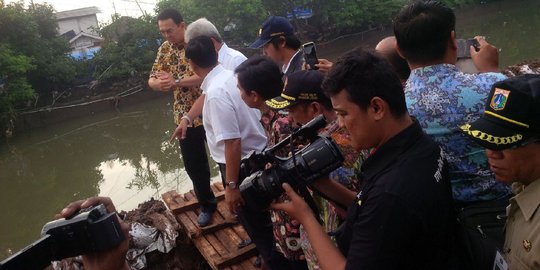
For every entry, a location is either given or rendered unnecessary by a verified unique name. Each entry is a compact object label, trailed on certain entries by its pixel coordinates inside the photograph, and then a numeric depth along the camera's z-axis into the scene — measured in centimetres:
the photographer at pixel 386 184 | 102
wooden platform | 309
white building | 2280
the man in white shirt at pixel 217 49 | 299
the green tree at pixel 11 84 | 1211
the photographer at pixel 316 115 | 154
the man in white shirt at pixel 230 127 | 239
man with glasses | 326
